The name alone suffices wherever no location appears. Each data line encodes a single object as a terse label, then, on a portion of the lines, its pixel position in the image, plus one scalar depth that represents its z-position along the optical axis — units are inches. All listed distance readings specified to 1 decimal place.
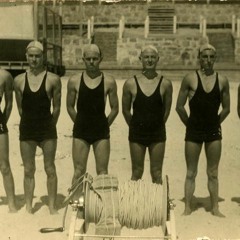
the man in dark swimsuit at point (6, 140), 237.5
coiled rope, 181.6
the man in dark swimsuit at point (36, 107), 233.8
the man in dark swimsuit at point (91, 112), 233.3
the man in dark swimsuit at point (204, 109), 237.1
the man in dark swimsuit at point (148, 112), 235.1
